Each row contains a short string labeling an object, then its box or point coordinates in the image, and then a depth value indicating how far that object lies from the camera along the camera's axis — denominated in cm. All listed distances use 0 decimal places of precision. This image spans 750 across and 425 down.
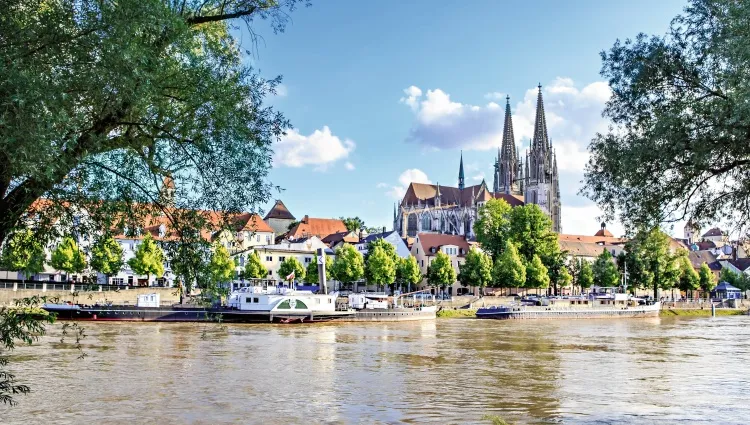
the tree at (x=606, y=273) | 11047
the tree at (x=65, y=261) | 7269
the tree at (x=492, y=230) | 9994
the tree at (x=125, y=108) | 866
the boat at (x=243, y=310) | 5909
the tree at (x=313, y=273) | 9675
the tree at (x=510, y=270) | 9050
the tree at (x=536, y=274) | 9389
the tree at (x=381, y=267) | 9275
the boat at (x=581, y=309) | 7856
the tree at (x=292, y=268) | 9581
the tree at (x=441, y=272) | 9669
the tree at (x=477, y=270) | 9406
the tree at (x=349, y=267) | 9350
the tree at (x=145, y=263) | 7688
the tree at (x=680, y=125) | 1163
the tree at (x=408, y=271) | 9731
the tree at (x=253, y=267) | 9062
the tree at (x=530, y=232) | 9762
